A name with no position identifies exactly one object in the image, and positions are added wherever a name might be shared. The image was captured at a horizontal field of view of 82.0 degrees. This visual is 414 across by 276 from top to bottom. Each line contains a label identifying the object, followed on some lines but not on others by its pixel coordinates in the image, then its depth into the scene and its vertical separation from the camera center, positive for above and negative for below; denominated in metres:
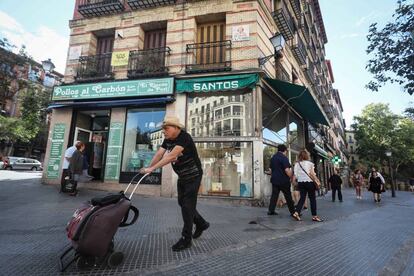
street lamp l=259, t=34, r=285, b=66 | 8.86 +5.07
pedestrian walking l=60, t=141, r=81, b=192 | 8.26 +0.35
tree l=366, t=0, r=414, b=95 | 9.82 +5.71
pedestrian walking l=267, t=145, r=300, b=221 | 6.33 +0.08
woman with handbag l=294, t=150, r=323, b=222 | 5.91 -0.01
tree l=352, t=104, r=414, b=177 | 41.94 +8.49
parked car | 25.42 +0.96
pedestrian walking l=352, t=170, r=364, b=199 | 14.92 +0.08
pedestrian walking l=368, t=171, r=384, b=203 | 12.11 -0.11
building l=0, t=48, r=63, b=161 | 24.55 +10.40
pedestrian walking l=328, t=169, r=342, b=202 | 12.48 -0.07
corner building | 9.23 +3.59
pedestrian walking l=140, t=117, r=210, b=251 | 3.20 +0.16
